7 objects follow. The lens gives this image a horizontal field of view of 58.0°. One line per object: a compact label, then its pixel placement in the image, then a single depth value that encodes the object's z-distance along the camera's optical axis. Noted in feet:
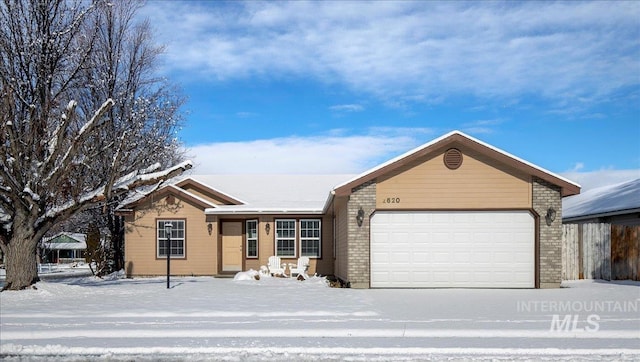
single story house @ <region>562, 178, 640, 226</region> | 73.67
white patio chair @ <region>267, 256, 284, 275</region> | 71.97
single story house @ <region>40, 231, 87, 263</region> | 209.52
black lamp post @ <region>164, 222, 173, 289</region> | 60.45
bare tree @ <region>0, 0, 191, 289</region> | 52.42
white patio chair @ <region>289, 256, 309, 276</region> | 70.35
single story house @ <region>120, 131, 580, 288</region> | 57.11
